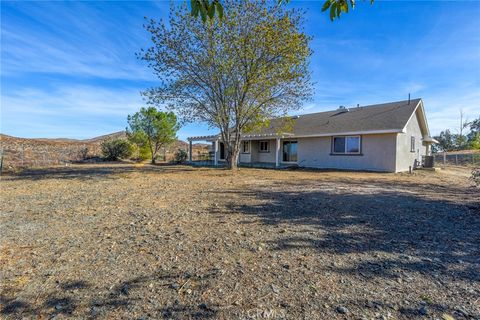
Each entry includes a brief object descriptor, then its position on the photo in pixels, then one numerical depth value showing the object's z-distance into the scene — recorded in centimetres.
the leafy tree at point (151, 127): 2344
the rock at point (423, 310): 222
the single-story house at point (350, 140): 1540
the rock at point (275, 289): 256
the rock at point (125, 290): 257
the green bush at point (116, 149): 2514
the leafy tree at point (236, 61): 1268
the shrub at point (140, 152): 2498
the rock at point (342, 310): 224
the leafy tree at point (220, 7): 253
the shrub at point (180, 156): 2480
